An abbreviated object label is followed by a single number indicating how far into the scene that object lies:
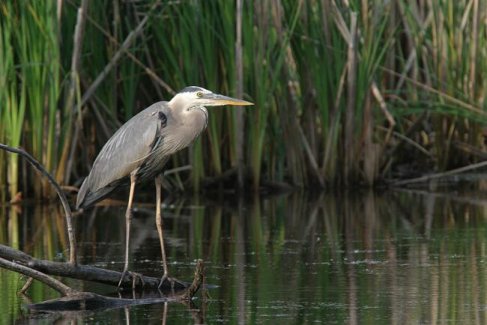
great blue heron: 16.11
